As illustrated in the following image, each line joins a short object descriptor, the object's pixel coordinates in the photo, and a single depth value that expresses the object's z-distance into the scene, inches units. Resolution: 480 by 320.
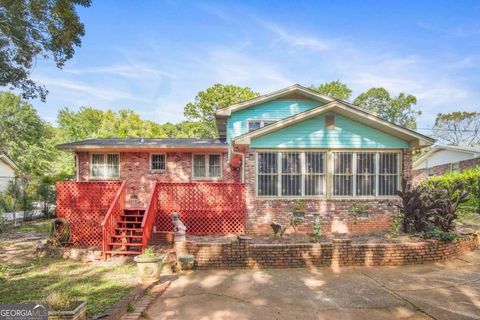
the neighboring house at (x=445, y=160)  900.8
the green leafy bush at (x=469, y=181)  609.6
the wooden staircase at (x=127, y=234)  335.3
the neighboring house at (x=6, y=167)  1008.2
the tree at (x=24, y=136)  1247.5
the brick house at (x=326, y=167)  415.8
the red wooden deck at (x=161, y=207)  375.9
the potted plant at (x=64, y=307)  143.1
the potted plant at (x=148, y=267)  234.5
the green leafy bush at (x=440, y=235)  315.9
